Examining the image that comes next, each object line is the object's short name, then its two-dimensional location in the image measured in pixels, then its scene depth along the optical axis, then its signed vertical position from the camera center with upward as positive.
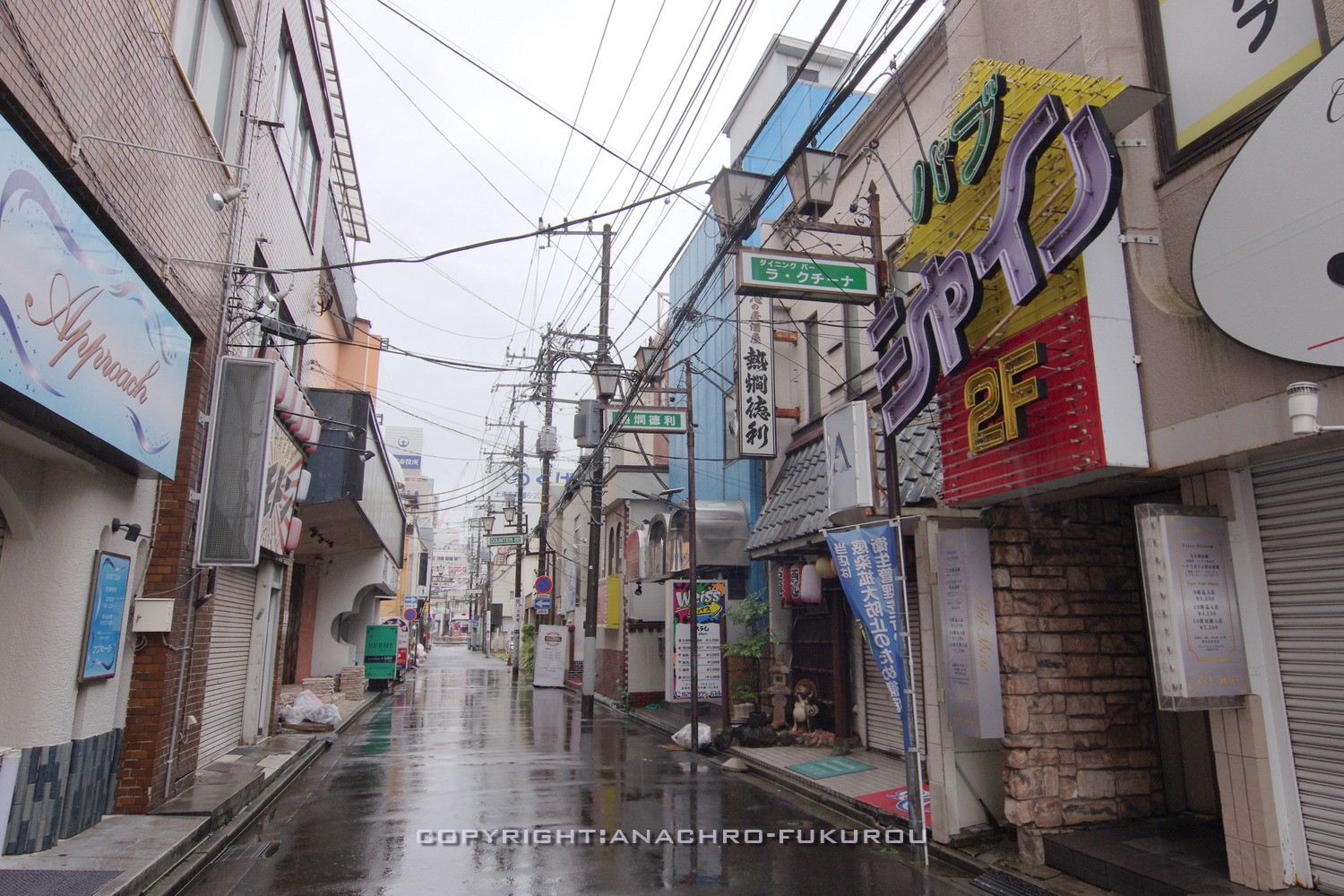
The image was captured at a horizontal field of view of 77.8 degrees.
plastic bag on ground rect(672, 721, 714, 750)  14.67 -2.06
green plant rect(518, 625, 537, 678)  38.59 -1.24
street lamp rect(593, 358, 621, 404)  18.36 +5.34
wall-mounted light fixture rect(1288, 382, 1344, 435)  4.84 +1.22
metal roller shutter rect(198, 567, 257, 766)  11.37 -0.54
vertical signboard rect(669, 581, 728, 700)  15.89 -0.52
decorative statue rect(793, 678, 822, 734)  13.81 -1.38
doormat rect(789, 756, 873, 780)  11.31 -1.99
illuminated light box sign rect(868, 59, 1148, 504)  6.16 +2.66
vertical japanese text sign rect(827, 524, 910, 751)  7.78 +0.28
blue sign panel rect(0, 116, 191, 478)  5.02 +2.15
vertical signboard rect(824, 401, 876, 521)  8.69 +1.69
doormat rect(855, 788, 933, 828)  8.91 -1.98
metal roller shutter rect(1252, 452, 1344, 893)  5.48 -0.04
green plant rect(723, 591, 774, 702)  15.14 -0.26
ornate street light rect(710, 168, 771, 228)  10.21 +5.23
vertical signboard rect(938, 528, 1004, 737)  7.45 -0.12
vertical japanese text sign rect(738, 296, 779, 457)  15.20 +4.05
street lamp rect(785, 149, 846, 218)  9.99 +5.37
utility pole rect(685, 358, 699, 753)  14.72 +0.19
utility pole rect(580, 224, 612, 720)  21.50 +2.27
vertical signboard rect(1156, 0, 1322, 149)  5.60 +3.97
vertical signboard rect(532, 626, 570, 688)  31.36 -1.24
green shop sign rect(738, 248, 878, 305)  9.38 +3.85
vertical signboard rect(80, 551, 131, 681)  7.31 +0.08
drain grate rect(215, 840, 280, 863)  7.67 -2.11
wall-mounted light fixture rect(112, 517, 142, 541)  7.77 +0.88
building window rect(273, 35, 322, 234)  13.35 +8.53
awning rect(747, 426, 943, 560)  9.87 +1.83
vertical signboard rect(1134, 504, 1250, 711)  5.80 +0.09
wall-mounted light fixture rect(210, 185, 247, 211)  9.04 +4.59
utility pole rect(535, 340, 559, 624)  25.84 +6.38
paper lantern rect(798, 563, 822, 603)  13.22 +0.57
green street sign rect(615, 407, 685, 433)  16.94 +4.08
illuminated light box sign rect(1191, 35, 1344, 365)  4.93 +2.42
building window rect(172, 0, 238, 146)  8.73 +6.30
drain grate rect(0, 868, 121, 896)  5.57 -1.75
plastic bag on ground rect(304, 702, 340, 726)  15.88 -1.74
